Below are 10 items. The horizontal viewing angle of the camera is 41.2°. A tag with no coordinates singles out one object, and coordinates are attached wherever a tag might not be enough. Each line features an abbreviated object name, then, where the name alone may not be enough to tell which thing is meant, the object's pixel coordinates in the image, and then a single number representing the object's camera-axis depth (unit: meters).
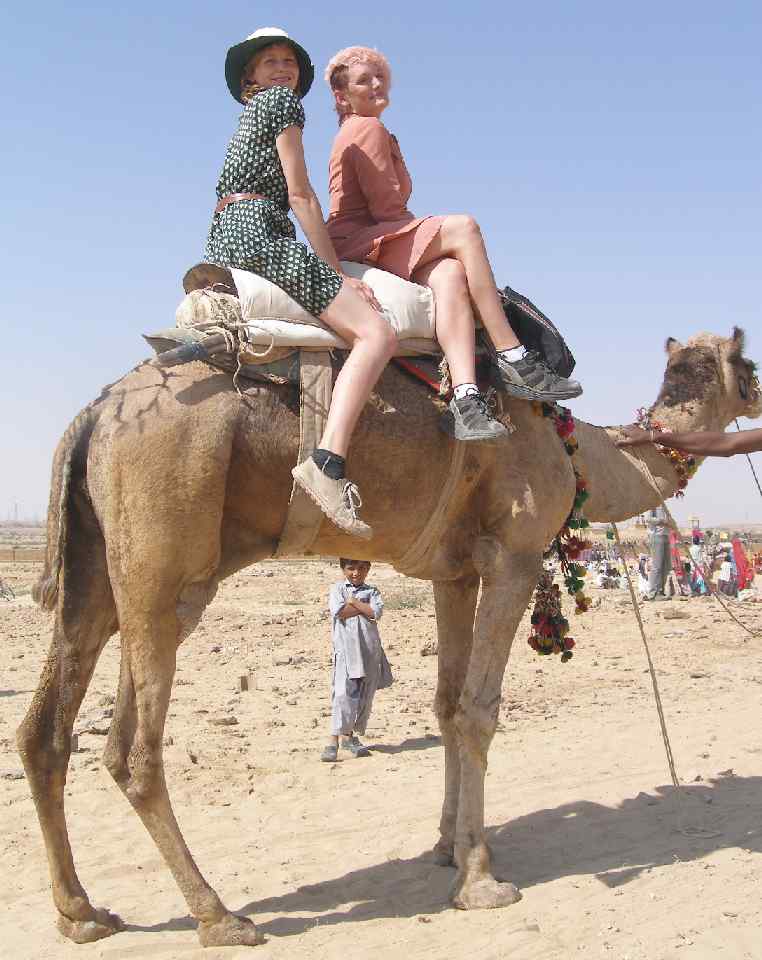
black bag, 5.43
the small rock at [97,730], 9.37
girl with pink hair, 5.15
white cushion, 4.77
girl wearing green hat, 4.75
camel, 4.54
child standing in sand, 9.06
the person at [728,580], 22.02
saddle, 4.73
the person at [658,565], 20.09
